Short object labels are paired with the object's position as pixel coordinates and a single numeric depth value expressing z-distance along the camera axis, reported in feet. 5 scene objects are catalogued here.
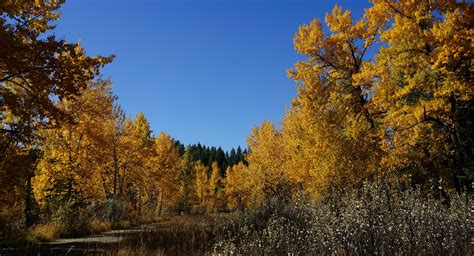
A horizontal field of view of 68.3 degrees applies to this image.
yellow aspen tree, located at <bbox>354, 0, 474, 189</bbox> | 34.76
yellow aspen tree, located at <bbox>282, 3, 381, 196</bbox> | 43.93
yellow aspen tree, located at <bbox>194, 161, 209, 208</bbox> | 163.12
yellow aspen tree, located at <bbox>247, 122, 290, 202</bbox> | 82.79
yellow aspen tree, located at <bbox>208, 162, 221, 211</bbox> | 164.96
